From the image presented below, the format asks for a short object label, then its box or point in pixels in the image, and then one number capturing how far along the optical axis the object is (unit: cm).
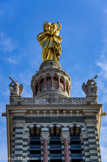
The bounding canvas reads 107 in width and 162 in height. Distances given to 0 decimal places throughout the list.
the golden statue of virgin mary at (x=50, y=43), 5222
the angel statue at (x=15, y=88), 4312
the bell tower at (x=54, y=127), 3747
